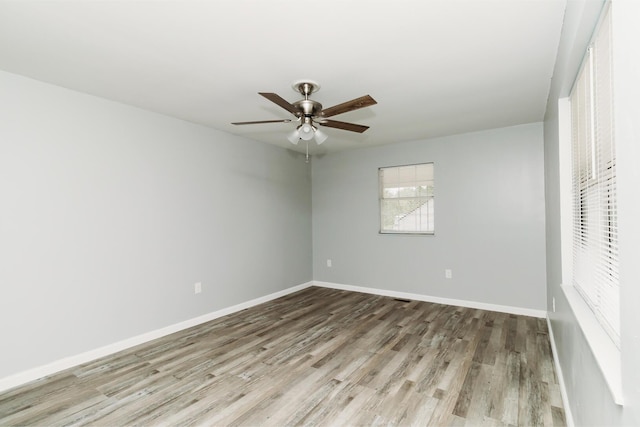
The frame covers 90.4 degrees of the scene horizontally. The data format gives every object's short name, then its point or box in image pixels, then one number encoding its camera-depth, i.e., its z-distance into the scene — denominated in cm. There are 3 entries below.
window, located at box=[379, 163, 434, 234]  481
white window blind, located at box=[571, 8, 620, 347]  131
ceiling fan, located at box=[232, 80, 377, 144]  242
